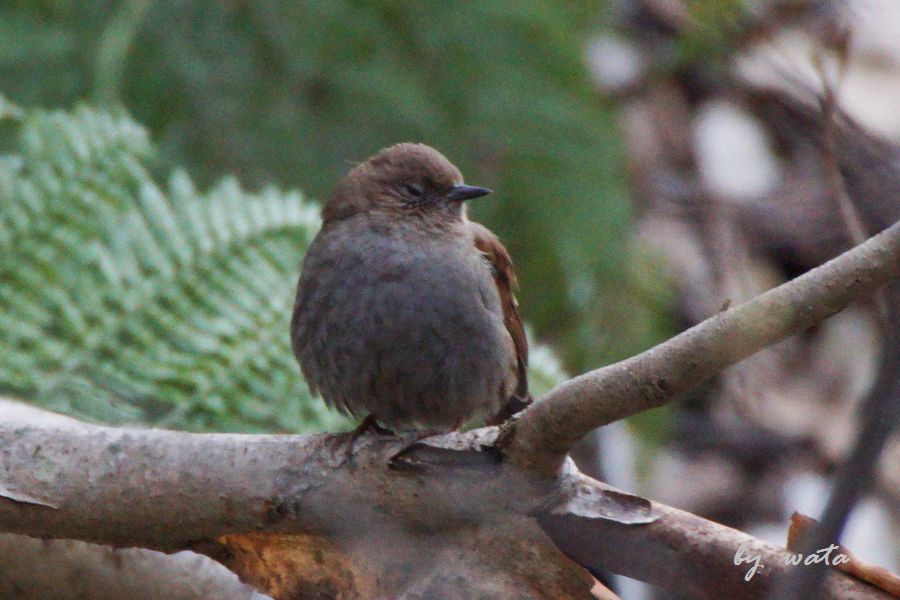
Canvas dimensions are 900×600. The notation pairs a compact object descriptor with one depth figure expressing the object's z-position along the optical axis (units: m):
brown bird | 6.94
